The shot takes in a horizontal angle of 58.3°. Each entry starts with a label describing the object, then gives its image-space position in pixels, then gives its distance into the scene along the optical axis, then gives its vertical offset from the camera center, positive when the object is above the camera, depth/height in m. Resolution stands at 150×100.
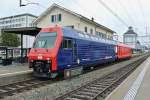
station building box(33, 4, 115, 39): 21.05 +5.11
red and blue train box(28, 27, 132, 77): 8.03 -0.02
